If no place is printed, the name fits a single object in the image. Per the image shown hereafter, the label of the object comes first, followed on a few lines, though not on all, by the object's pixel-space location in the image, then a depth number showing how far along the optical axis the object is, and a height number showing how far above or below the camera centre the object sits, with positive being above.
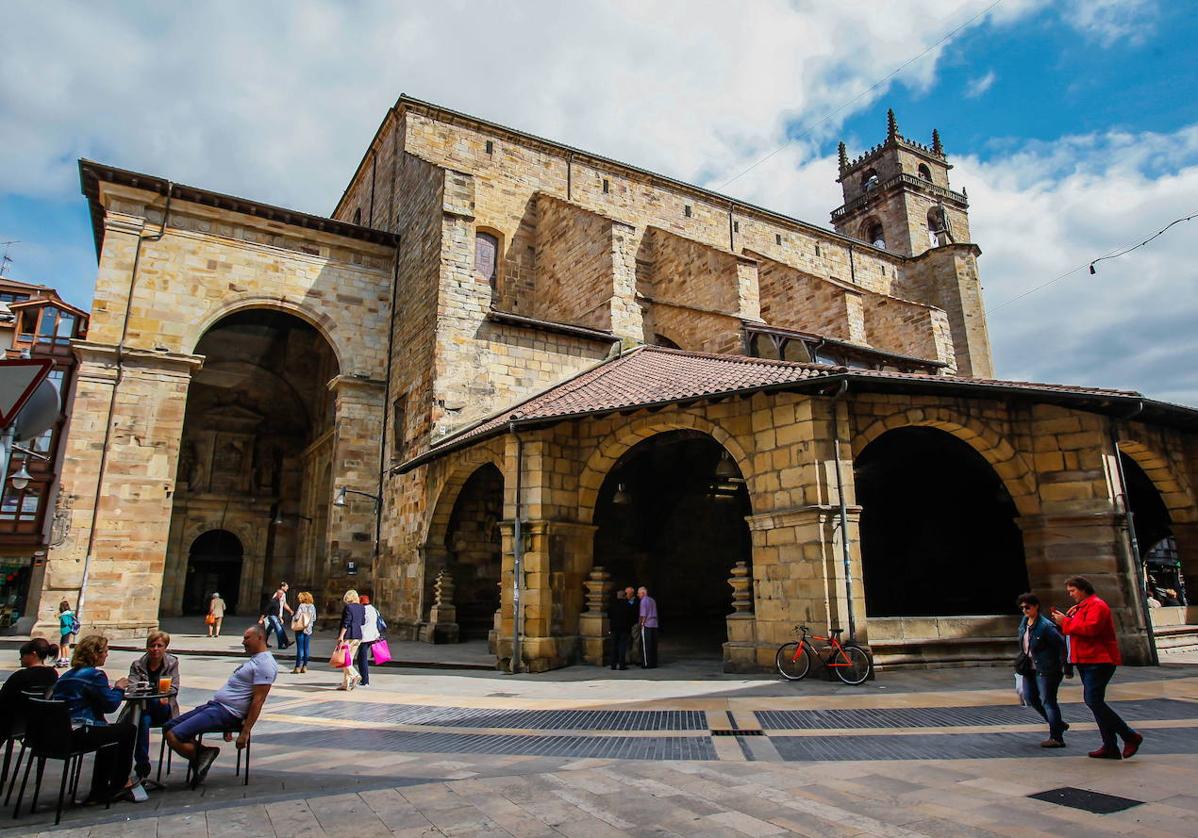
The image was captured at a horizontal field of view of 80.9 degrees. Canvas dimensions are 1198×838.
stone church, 9.87 +2.60
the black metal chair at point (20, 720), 4.36 -0.80
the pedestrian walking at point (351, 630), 9.09 -0.55
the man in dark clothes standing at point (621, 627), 10.49 -0.62
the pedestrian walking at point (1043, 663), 5.25 -0.63
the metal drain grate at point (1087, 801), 3.79 -1.19
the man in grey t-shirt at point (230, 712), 4.51 -0.81
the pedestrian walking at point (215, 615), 16.50 -0.63
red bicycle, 8.40 -0.91
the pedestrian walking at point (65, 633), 12.88 -0.80
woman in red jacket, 4.79 -0.52
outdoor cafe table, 4.47 -0.73
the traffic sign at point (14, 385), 3.56 +1.01
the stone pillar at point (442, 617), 14.45 -0.63
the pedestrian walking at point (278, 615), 14.32 -0.56
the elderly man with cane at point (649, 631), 10.56 -0.69
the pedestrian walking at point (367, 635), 9.34 -0.63
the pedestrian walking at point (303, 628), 11.15 -0.64
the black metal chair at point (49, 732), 4.06 -0.81
